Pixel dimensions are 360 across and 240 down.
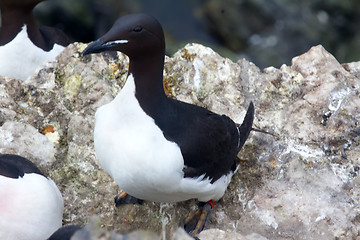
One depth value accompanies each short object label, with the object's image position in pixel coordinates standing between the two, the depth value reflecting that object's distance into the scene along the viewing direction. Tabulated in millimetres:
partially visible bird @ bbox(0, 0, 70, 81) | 12719
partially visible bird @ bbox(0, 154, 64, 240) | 7715
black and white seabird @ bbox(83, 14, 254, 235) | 7320
